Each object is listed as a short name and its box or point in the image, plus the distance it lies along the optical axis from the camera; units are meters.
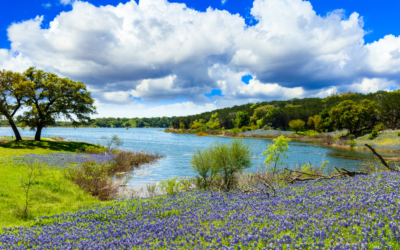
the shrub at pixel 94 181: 14.61
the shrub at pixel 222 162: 14.00
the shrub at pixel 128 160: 25.60
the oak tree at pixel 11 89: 35.16
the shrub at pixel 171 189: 11.11
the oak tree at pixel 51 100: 39.22
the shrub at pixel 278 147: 17.86
